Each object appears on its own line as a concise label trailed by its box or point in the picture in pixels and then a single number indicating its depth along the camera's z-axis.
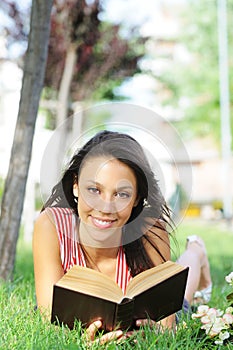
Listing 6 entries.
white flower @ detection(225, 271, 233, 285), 2.33
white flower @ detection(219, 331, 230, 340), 2.21
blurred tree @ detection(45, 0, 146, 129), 10.67
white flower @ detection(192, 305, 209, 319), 2.25
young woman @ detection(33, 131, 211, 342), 2.37
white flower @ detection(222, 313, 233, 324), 2.20
